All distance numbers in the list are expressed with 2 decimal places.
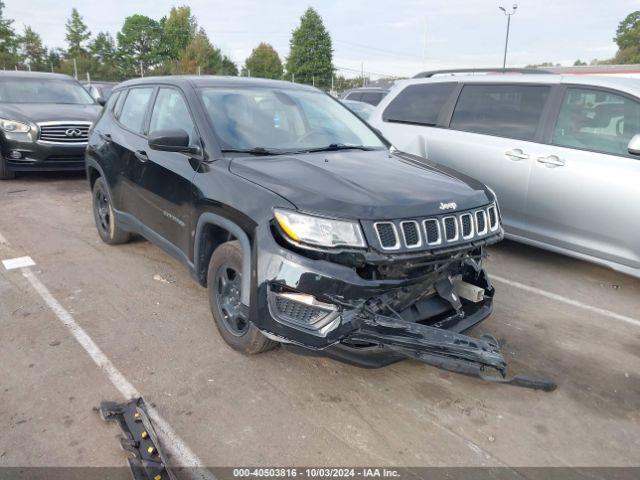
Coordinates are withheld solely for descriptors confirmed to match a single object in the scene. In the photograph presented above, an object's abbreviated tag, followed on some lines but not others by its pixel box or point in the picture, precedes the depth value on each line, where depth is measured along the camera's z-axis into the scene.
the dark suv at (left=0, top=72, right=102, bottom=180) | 8.44
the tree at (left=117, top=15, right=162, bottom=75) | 76.88
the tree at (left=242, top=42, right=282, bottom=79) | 67.25
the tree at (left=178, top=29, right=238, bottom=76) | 56.62
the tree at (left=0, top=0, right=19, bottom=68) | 47.03
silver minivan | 4.50
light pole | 38.70
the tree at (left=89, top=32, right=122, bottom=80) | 68.24
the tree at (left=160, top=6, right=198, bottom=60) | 77.19
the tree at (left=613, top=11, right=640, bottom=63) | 63.38
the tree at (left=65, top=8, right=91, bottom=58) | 65.94
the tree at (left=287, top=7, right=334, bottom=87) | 66.75
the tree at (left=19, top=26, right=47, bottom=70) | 56.47
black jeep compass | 2.69
